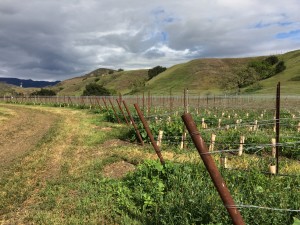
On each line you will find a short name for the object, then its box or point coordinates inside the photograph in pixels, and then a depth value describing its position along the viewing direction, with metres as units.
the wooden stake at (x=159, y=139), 8.90
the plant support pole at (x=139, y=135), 9.69
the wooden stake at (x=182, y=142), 8.60
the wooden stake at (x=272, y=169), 5.19
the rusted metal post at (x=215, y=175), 2.78
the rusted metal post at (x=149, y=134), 5.64
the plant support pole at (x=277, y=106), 5.69
